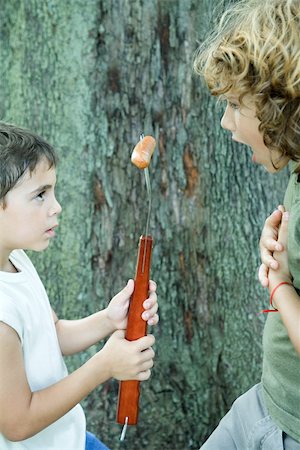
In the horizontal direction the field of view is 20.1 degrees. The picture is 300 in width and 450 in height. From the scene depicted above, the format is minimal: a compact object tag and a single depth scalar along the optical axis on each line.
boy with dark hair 2.16
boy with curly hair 2.04
